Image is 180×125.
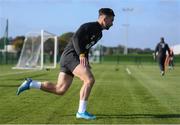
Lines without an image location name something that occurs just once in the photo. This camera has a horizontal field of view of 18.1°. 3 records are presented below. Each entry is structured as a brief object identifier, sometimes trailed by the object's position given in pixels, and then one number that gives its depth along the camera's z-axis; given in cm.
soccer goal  5174
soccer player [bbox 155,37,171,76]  3344
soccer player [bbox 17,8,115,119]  1045
